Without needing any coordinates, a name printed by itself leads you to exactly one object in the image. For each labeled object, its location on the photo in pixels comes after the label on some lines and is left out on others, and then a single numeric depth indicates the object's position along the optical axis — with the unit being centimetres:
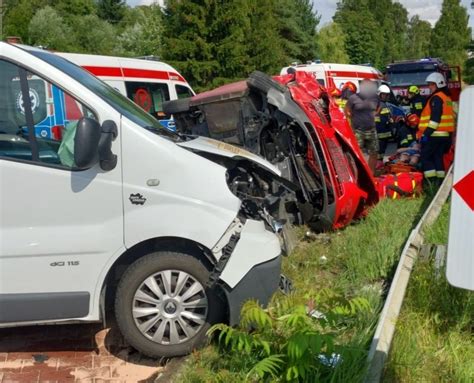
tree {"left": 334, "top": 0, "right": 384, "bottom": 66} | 6444
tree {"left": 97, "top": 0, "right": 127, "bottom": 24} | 6241
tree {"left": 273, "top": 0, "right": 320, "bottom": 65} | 5072
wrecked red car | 641
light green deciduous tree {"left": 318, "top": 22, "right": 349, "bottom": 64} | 5669
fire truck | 2097
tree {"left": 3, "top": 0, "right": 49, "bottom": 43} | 4500
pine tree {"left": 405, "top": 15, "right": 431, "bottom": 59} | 9344
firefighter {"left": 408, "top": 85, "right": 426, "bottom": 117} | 1203
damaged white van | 386
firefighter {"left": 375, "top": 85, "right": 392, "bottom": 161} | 1236
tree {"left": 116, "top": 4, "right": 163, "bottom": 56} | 4306
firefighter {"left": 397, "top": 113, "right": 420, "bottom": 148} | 1170
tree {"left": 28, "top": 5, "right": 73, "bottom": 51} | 4288
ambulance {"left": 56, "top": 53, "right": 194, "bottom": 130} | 1213
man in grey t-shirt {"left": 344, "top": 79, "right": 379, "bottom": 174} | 1058
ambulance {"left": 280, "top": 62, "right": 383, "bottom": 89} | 2111
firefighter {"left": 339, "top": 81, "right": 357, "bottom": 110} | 1347
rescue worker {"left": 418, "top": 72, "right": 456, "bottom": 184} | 897
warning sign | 257
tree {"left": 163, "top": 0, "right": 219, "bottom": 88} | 3484
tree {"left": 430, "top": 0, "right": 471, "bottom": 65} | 7125
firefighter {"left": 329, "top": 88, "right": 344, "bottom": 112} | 1292
